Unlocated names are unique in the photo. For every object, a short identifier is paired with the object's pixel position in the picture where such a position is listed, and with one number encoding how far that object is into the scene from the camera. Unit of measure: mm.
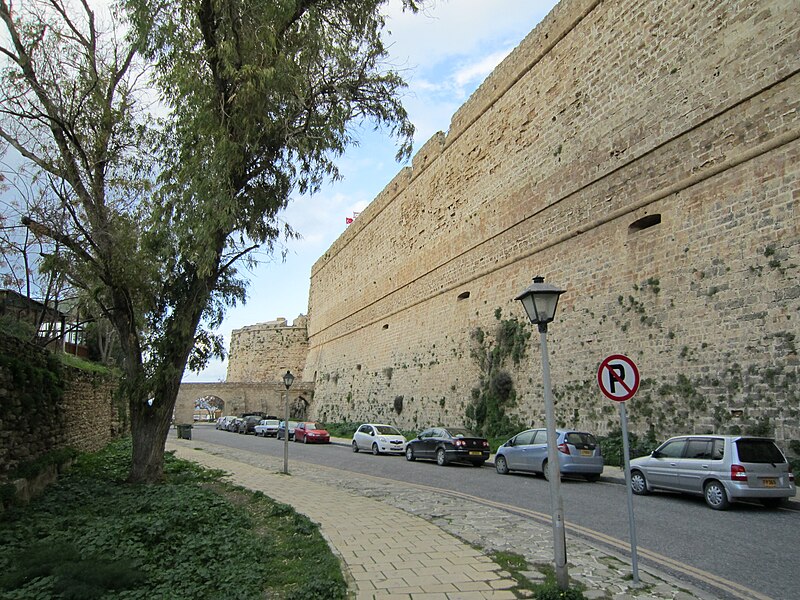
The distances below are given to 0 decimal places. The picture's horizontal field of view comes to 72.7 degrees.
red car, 28484
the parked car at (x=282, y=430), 33588
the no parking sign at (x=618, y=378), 5477
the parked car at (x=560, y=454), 12445
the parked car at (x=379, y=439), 21422
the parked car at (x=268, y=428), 35750
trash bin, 30719
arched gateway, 51062
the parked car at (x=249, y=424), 39250
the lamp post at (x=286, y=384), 14623
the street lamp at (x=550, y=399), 4789
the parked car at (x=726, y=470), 8773
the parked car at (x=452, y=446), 16438
